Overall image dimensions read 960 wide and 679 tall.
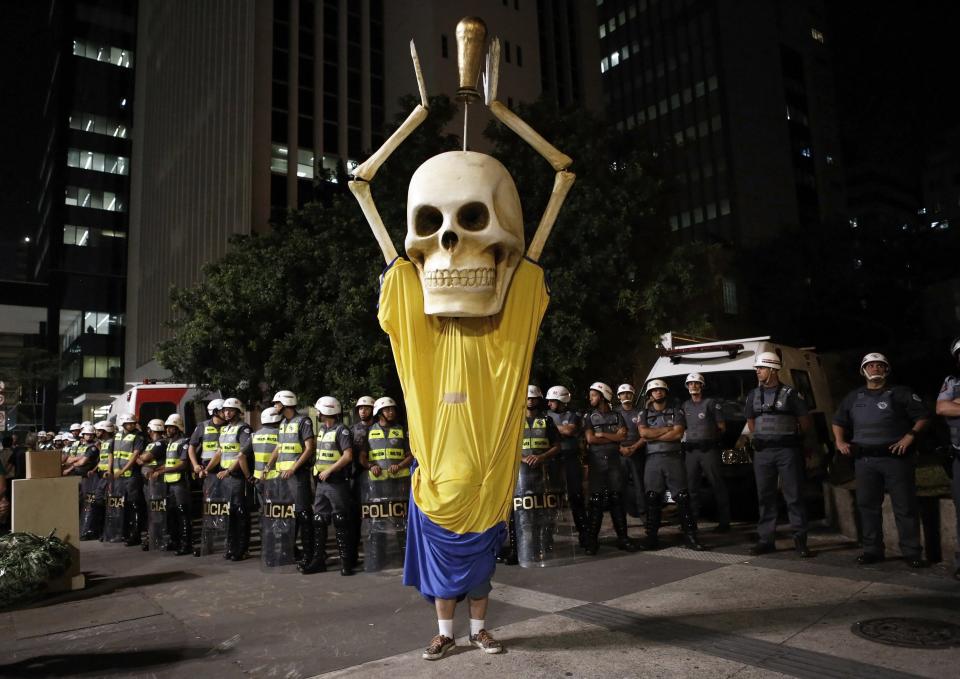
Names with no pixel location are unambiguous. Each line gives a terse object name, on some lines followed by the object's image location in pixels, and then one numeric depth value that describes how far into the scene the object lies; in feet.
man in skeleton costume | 14.26
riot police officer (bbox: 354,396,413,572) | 24.89
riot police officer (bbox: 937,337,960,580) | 19.80
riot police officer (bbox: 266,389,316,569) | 26.35
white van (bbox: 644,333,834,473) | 32.12
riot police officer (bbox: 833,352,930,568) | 21.16
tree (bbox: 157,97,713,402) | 44.29
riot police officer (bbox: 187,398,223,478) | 31.96
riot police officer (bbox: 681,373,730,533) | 29.55
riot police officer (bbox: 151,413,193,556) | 31.99
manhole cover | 14.39
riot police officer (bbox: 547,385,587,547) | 27.48
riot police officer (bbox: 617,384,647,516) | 29.50
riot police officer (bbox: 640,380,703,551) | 26.02
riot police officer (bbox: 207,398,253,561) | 29.25
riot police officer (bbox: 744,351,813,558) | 23.58
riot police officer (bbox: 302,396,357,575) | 25.41
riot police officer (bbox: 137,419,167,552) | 33.65
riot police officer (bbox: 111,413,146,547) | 36.42
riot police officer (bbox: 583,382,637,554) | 26.50
